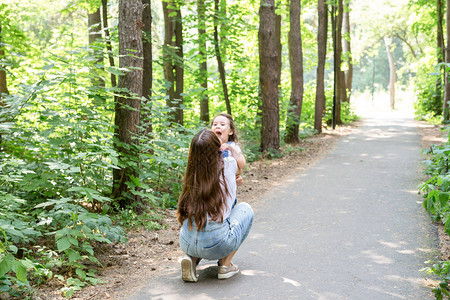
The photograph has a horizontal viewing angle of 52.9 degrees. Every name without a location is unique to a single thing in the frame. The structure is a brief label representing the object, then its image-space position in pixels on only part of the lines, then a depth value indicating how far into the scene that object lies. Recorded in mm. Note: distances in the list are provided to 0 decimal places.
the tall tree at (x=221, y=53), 15161
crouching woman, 4418
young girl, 4863
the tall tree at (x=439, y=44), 21366
